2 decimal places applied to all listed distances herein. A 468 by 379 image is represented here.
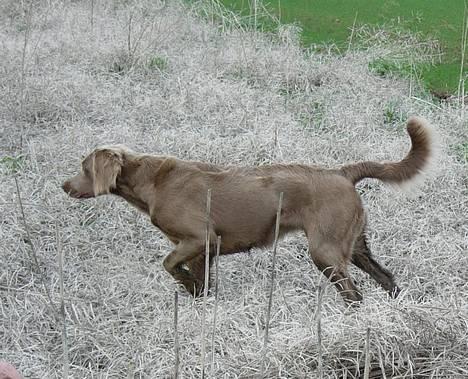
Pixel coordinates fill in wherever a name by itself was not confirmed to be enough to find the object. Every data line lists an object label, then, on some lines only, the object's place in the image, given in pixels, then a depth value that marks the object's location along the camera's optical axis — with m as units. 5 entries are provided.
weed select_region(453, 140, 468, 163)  12.98
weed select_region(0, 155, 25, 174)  12.20
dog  8.78
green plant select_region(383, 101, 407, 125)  14.59
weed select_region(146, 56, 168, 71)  16.48
